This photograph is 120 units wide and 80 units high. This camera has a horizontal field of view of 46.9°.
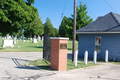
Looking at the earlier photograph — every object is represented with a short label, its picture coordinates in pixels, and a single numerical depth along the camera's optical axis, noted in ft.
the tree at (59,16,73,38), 76.85
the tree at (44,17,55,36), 311.47
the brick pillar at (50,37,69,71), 25.99
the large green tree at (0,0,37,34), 56.76
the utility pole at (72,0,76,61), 37.13
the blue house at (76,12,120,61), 41.50
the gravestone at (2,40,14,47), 81.87
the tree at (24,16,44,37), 227.36
